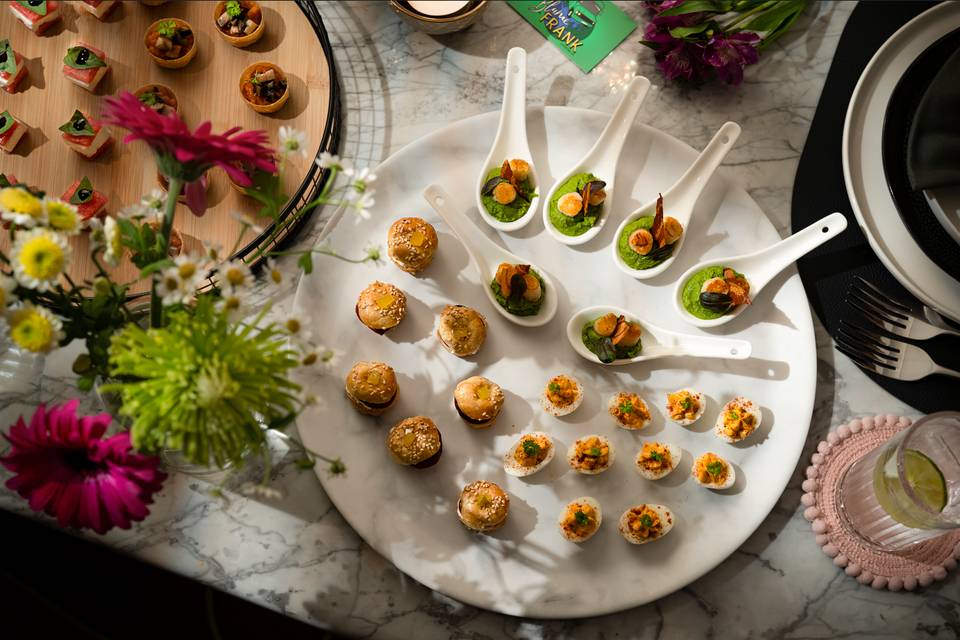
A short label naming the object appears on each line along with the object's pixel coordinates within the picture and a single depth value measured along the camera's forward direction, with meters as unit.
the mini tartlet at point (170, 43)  0.80
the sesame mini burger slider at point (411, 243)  0.77
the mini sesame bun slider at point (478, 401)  0.75
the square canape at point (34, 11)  0.80
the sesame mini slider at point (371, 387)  0.74
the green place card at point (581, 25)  0.85
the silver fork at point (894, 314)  0.78
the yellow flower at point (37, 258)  0.54
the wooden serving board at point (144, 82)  0.79
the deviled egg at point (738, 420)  0.76
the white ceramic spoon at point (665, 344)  0.77
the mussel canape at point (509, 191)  0.78
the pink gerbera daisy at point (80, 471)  0.55
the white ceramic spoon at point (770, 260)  0.78
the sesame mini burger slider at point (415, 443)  0.74
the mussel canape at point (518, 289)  0.76
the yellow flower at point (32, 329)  0.54
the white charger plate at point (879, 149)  0.77
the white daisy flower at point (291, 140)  0.58
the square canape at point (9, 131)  0.78
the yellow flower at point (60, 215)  0.55
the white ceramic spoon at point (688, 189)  0.79
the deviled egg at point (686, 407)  0.76
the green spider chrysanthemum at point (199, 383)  0.53
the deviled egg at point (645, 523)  0.74
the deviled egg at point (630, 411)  0.76
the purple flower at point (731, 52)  0.81
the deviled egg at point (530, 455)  0.75
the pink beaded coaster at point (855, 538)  0.77
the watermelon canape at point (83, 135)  0.77
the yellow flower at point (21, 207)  0.54
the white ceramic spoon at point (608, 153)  0.79
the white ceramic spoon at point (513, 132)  0.79
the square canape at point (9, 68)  0.79
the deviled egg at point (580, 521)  0.74
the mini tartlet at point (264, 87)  0.79
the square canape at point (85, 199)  0.77
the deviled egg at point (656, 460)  0.76
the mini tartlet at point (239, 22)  0.80
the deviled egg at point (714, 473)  0.76
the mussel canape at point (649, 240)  0.78
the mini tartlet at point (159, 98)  0.78
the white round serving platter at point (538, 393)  0.75
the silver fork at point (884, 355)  0.78
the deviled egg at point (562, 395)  0.76
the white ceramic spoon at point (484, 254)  0.78
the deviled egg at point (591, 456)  0.75
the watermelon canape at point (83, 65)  0.79
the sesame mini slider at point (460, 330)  0.76
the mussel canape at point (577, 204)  0.78
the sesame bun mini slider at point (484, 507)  0.73
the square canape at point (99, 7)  0.80
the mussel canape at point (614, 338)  0.76
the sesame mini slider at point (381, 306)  0.76
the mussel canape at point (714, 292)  0.77
